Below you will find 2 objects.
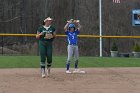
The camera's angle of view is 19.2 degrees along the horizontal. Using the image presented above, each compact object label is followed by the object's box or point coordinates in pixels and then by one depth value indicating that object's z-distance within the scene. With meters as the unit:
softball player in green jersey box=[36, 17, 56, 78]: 13.35
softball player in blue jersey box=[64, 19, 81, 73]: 14.70
